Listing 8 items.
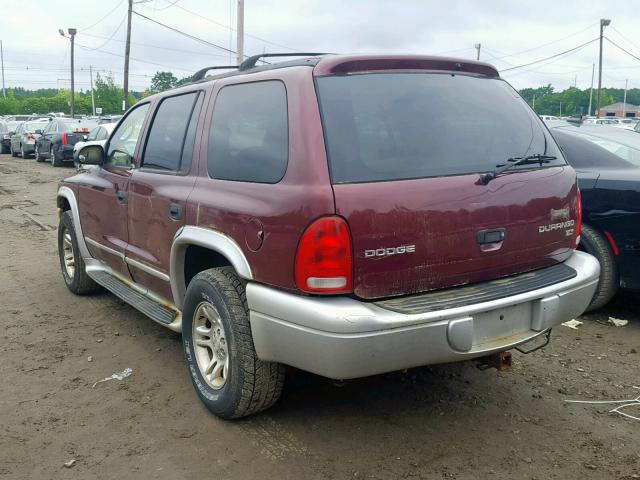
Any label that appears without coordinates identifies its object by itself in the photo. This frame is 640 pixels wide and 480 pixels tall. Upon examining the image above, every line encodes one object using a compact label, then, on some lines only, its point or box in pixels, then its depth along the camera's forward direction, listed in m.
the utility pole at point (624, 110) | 90.50
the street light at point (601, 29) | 46.81
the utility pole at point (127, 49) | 33.25
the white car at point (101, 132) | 16.84
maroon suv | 2.77
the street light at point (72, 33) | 48.41
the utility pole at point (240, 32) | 23.66
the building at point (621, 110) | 92.00
